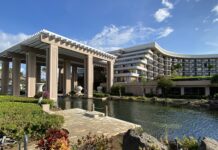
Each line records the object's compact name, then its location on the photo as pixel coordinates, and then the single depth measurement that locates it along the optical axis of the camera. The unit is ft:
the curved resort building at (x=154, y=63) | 179.68
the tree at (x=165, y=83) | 119.71
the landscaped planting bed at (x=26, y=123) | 19.66
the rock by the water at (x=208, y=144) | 13.29
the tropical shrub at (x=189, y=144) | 15.91
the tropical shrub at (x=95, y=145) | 15.43
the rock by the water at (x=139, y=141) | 14.68
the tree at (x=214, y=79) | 107.60
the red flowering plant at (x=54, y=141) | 11.85
